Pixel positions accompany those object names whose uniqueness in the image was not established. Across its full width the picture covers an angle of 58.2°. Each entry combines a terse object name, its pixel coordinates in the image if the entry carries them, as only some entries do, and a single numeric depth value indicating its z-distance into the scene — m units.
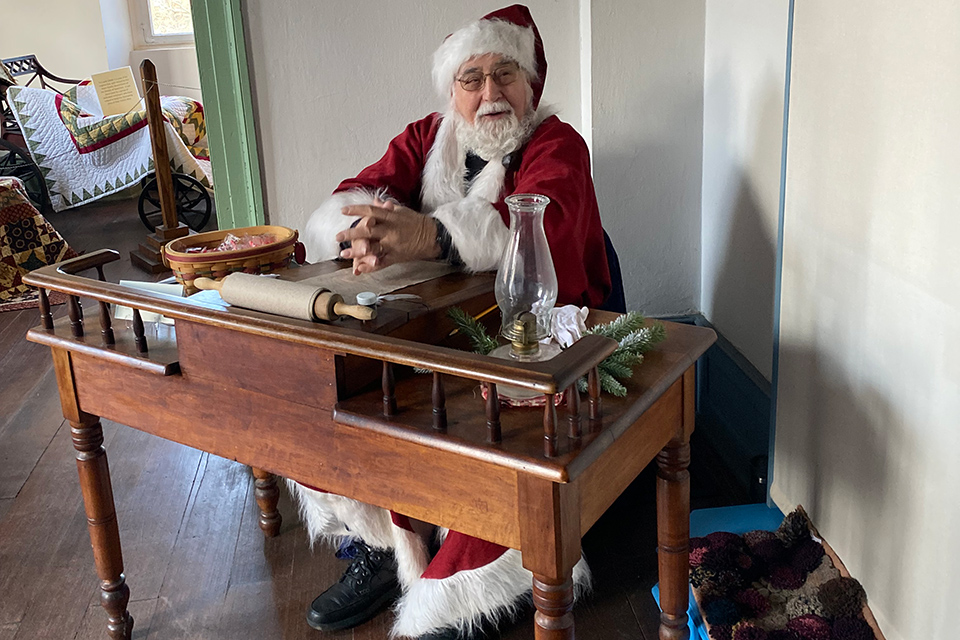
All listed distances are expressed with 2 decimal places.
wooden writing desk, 1.09
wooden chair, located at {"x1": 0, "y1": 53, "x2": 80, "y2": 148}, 6.87
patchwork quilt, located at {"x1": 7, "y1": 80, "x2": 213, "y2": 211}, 5.88
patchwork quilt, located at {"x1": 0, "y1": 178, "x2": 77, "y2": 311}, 4.40
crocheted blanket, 1.53
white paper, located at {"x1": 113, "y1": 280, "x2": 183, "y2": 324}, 1.55
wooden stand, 4.45
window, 8.21
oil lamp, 1.30
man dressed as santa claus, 1.63
